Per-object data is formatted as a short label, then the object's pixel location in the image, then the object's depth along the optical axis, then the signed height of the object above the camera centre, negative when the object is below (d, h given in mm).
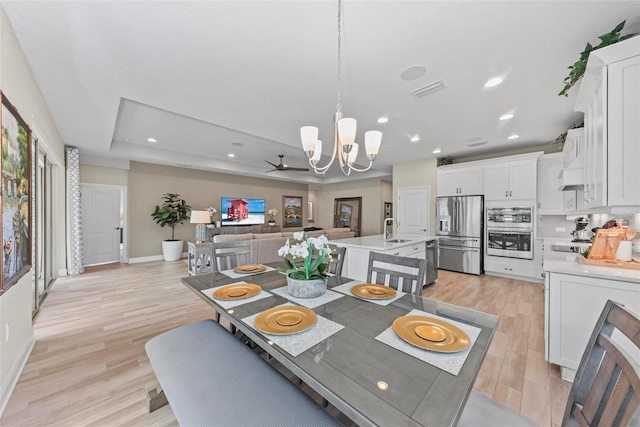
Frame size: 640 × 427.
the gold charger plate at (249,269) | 2105 -494
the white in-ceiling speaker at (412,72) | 2217 +1301
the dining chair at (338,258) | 2177 -418
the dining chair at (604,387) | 629 -496
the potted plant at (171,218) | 6172 -156
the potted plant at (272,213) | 8664 -46
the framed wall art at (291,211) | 9195 +49
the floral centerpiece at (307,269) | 1496 -359
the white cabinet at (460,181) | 5035 +676
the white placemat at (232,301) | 1409 -524
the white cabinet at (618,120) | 1543 +606
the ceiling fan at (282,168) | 5445 +983
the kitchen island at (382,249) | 3264 -521
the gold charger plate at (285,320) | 1087 -515
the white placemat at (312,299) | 1423 -528
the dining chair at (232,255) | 2318 -423
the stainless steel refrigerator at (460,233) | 4902 -405
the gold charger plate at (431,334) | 968 -519
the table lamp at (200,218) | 5777 -144
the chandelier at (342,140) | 1827 +586
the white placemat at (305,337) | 980 -533
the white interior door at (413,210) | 5754 +68
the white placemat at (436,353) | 875 -537
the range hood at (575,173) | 2627 +443
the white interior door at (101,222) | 5539 -254
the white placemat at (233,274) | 1982 -513
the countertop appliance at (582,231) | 3731 -279
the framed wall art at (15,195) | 1646 +119
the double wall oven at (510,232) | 4445 -347
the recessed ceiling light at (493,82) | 2406 +1309
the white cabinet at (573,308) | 1677 -694
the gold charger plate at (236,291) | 1506 -508
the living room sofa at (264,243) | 4734 -613
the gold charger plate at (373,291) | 1524 -513
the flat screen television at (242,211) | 7570 +37
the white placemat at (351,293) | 1466 -528
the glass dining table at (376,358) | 699 -540
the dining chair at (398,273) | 1709 -456
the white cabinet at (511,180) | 4445 +621
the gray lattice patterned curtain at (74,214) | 4723 -63
